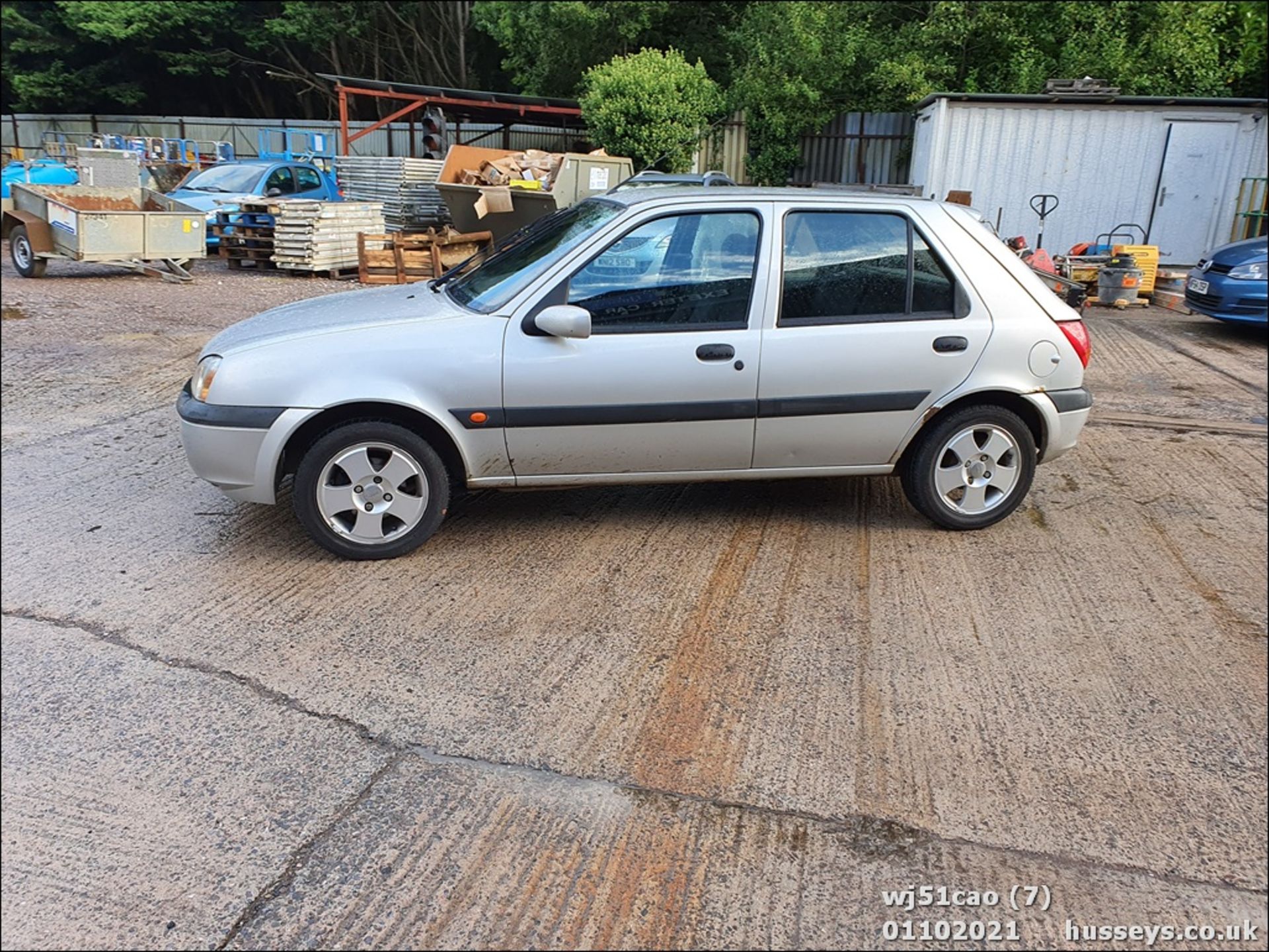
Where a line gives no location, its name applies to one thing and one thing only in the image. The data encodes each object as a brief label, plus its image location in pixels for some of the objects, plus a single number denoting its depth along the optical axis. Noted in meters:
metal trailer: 12.59
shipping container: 16.36
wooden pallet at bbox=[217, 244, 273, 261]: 15.41
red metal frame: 20.55
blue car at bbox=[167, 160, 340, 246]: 16.38
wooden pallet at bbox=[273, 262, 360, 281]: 15.26
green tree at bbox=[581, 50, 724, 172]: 20.47
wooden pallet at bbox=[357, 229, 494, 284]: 13.95
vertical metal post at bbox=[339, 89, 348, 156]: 20.34
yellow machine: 14.20
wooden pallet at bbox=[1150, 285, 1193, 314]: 13.77
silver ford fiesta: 4.50
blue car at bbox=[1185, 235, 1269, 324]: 10.68
